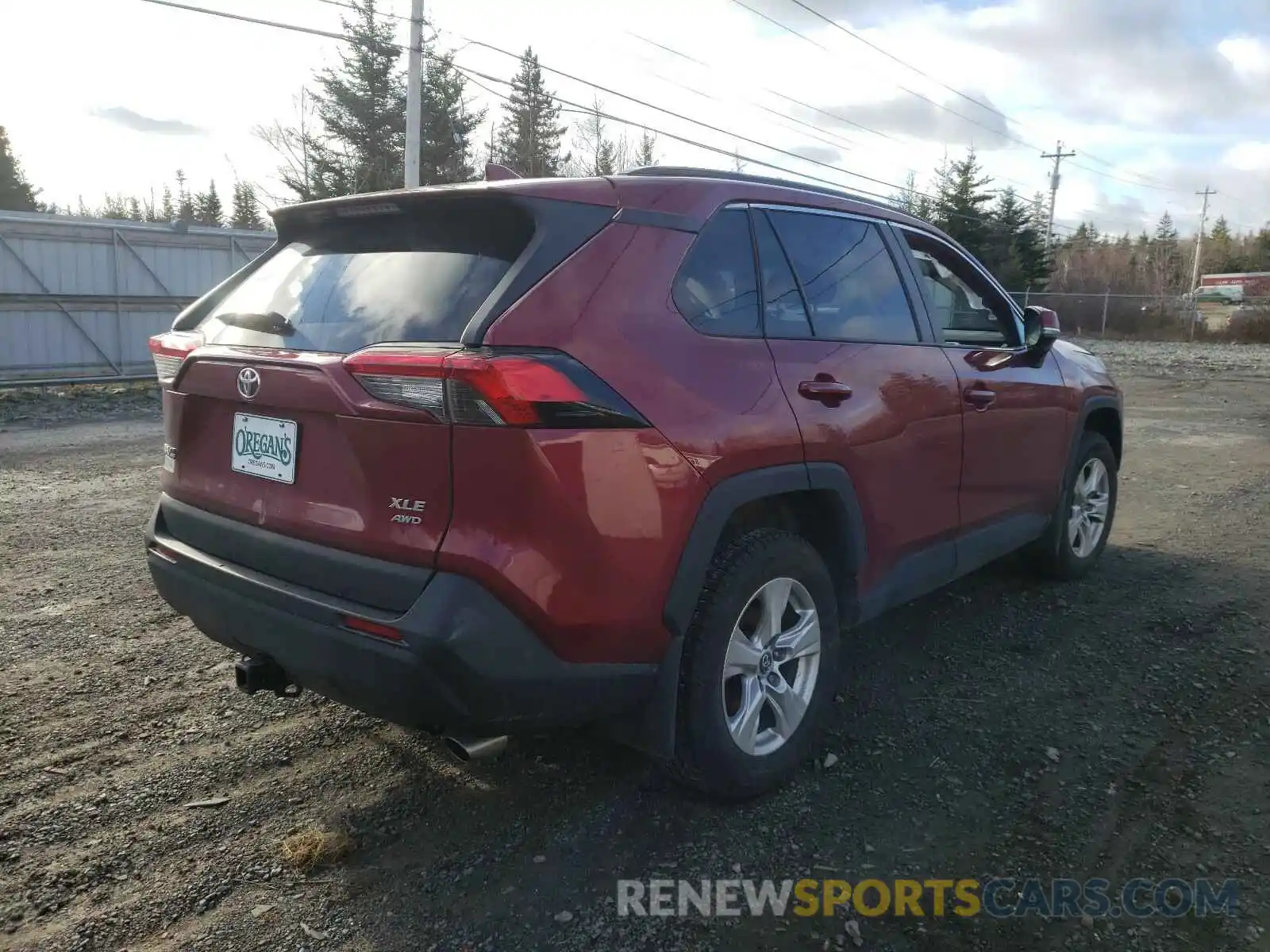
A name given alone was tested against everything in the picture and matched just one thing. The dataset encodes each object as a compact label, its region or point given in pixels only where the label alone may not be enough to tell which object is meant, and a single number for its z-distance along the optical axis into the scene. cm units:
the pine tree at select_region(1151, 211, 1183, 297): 6105
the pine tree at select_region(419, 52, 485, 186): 3359
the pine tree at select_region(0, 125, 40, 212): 4878
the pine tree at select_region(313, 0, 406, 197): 3475
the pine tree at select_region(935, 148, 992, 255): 4297
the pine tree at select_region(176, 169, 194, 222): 6216
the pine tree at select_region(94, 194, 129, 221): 6156
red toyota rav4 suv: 227
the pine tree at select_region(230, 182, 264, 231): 5703
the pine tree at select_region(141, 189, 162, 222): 6648
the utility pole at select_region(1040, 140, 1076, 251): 5751
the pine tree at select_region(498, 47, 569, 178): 4144
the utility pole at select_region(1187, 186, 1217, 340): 3447
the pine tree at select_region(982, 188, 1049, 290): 4222
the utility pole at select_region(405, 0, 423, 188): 1911
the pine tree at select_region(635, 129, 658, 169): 4156
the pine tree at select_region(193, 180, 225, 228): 6600
